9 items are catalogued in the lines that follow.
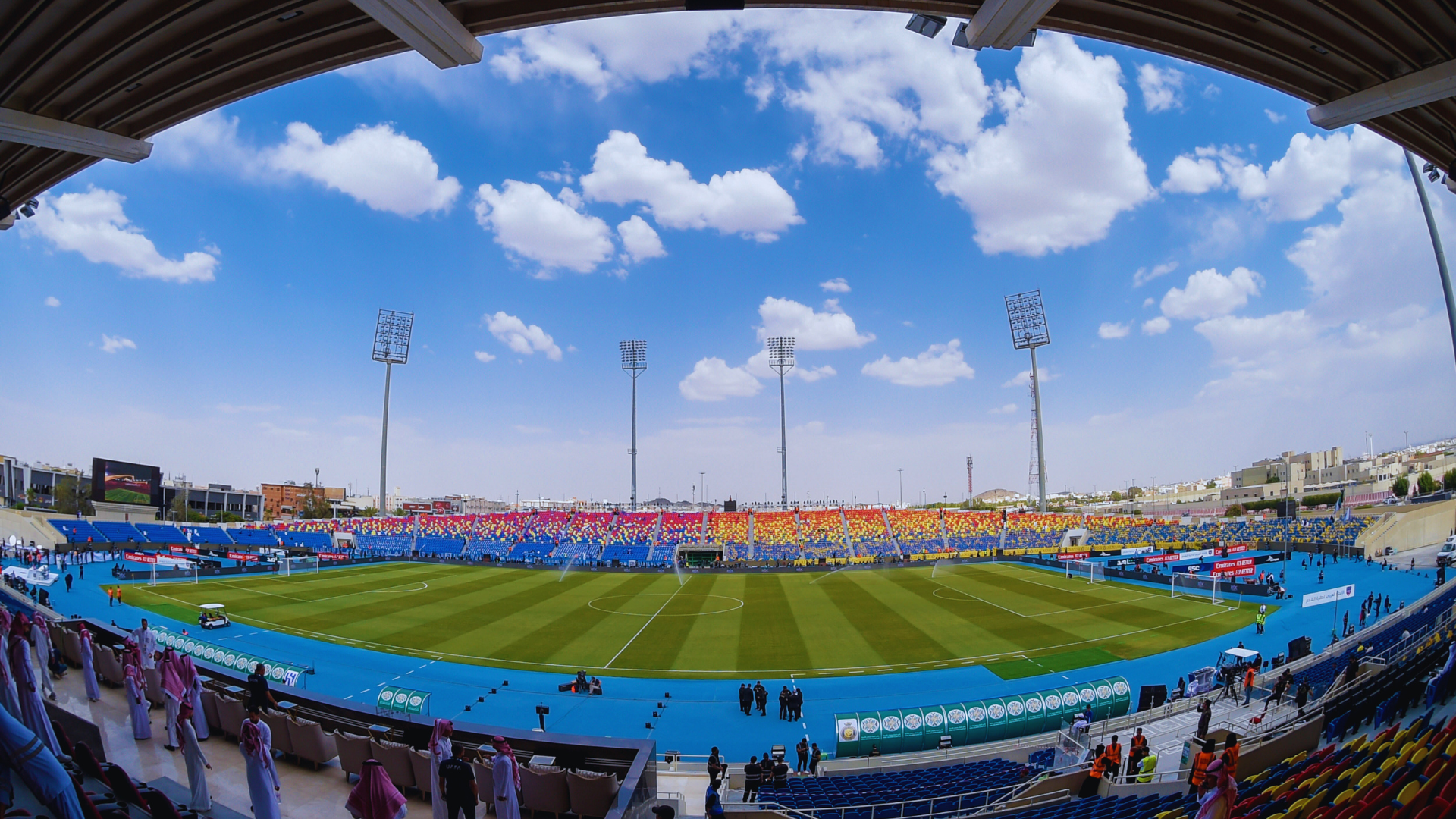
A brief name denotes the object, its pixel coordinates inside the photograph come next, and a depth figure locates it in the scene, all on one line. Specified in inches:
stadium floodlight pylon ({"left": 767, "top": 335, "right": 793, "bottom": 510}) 2861.7
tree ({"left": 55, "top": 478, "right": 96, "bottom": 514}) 2696.9
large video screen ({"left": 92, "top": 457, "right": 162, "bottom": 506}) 2652.6
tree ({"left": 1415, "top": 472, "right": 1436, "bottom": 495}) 2950.3
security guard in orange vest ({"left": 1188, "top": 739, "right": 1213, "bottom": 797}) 334.9
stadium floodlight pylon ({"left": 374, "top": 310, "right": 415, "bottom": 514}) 2787.9
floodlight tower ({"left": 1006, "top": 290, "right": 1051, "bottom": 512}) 2618.1
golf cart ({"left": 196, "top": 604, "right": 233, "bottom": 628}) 1057.5
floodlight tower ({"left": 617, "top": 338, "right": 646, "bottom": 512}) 2972.4
